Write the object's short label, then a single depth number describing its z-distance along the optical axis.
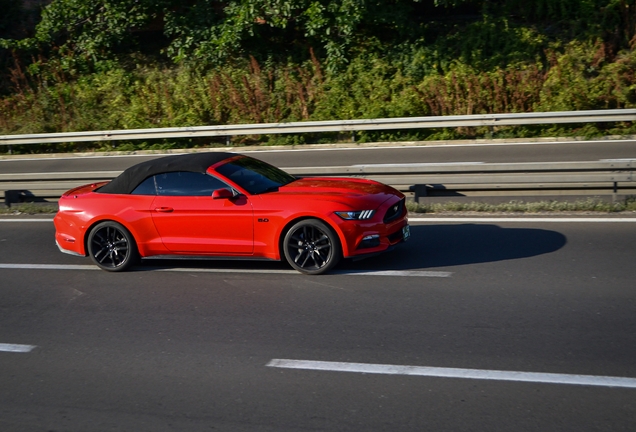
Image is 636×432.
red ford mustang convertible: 8.19
